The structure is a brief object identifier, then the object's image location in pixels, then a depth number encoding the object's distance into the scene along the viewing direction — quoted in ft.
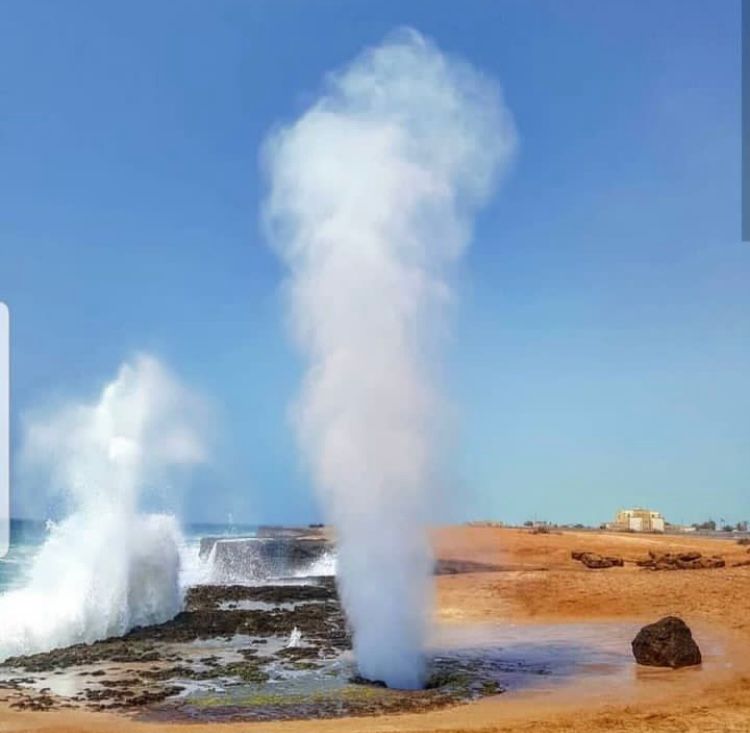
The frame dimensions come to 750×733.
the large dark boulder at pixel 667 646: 58.39
